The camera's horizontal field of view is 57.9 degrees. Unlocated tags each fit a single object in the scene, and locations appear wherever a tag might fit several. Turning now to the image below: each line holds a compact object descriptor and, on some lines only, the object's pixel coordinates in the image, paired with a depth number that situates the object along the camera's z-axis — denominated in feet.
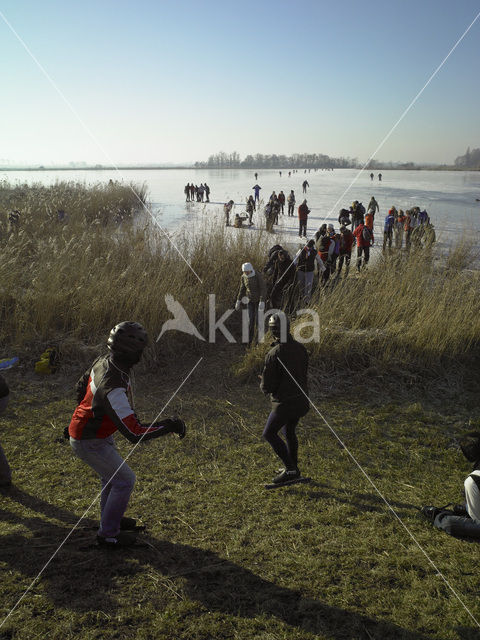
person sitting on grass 11.57
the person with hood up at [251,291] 26.30
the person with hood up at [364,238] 38.99
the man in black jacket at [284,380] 14.07
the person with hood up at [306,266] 30.99
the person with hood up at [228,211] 63.26
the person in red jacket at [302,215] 55.52
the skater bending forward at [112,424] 9.77
